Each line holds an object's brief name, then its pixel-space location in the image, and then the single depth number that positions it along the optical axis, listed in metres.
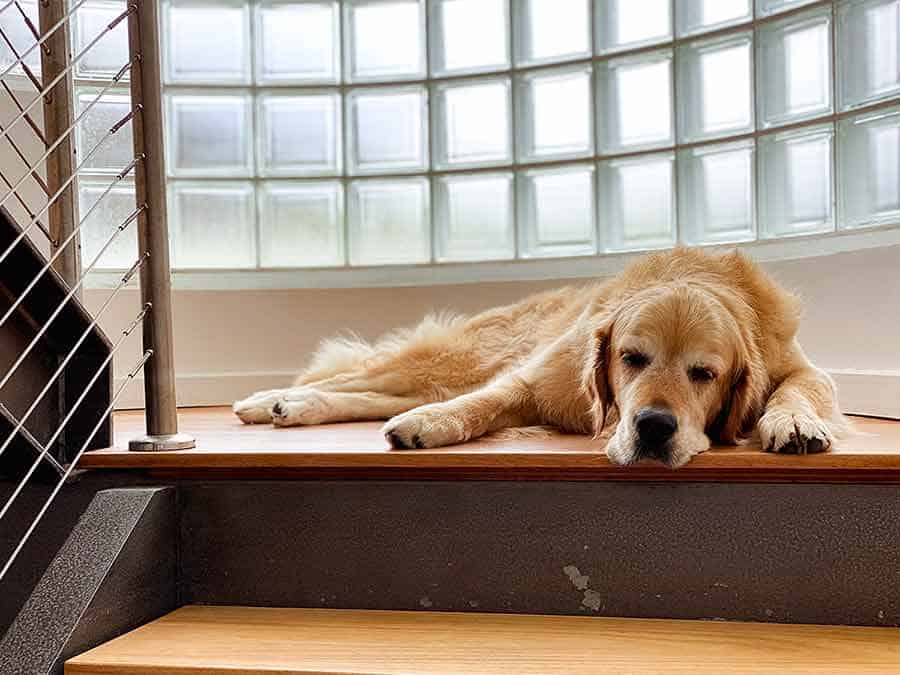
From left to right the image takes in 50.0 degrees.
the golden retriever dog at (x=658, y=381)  1.51
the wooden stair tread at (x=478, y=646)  1.29
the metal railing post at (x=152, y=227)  1.68
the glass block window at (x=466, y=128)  2.56
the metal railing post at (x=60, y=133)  1.86
